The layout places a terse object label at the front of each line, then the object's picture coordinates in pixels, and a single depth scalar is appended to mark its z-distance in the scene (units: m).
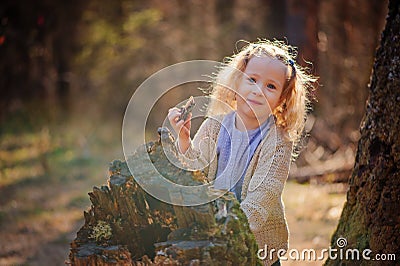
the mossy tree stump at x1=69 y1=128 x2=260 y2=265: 2.59
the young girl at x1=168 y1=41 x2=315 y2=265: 3.25
